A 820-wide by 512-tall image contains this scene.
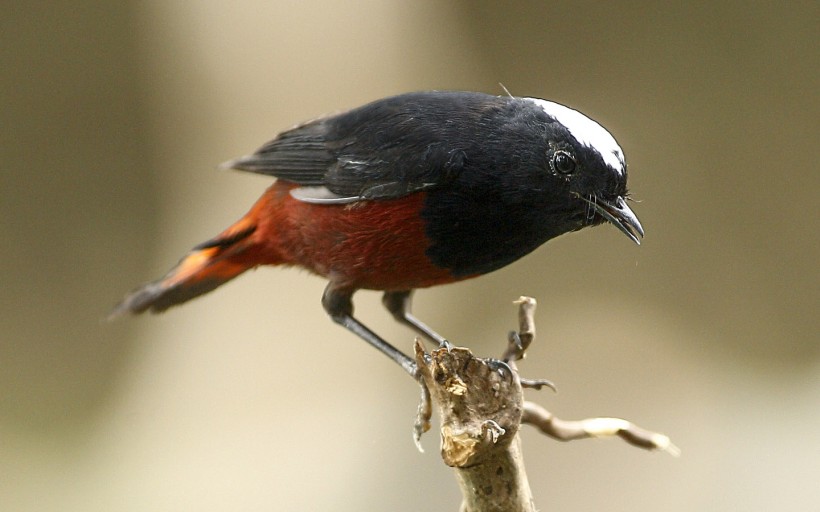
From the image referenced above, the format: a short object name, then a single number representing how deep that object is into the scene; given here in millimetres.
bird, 5031
